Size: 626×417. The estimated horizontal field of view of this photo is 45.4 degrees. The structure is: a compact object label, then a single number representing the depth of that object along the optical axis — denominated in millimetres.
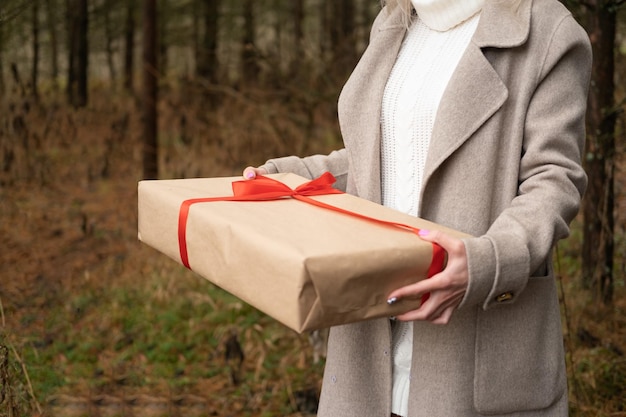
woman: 1414
